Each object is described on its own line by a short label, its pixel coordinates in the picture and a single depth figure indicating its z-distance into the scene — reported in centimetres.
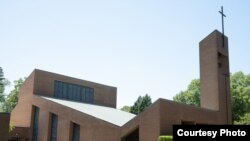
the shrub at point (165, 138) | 2411
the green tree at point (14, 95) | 5606
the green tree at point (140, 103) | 5738
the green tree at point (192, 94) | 5634
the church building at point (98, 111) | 2684
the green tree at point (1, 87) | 7726
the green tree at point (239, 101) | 4759
